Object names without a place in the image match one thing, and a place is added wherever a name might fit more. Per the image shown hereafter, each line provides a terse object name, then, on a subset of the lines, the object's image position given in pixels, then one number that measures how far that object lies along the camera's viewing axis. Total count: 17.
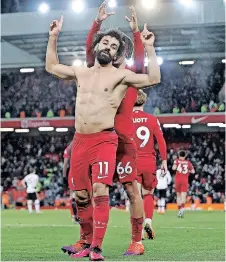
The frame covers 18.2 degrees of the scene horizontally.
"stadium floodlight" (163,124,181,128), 36.34
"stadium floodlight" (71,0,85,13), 34.78
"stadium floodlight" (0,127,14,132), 38.38
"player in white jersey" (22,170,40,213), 26.91
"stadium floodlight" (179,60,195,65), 38.19
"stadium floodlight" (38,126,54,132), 37.55
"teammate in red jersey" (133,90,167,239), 10.88
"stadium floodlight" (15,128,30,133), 40.67
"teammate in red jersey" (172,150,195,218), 22.55
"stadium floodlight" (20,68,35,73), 40.27
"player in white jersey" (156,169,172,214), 23.64
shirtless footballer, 7.01
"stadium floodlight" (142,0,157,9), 32.46
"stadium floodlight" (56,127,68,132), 39.20
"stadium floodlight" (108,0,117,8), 33.59
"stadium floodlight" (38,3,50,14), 35.97
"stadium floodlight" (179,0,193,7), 32.81
